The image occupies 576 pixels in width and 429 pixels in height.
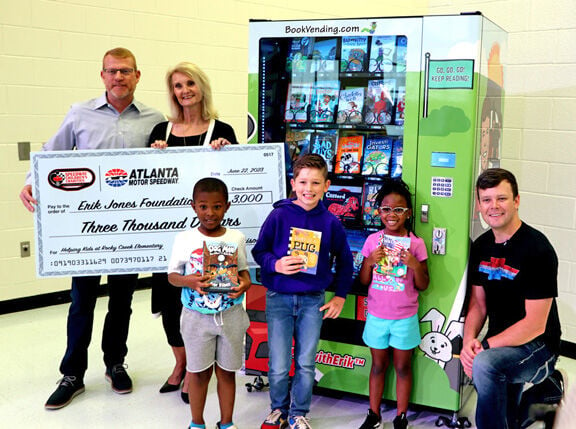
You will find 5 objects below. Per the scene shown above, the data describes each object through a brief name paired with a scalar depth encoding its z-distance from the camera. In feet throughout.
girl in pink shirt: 10.00
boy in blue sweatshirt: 9.67
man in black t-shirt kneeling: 8.70
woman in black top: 10.78
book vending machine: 9.82
